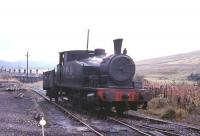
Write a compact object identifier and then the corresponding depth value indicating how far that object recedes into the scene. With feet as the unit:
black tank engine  66.85
